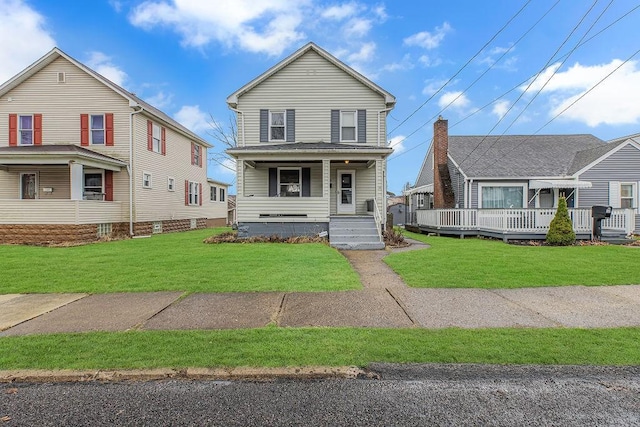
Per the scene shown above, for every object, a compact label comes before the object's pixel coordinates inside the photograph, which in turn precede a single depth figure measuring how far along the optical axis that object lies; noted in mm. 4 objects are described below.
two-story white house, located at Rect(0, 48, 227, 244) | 16625
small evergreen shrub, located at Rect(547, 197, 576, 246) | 13156
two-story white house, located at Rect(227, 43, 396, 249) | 16219
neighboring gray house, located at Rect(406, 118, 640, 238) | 14539
